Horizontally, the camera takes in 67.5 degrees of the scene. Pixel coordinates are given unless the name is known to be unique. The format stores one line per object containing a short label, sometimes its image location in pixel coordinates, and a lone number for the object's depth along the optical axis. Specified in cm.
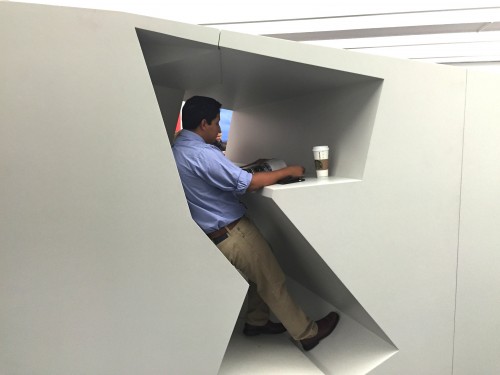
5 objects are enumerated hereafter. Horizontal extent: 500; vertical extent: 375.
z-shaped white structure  141
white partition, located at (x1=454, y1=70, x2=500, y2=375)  192
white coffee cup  191
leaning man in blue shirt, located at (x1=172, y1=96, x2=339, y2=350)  176
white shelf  171
